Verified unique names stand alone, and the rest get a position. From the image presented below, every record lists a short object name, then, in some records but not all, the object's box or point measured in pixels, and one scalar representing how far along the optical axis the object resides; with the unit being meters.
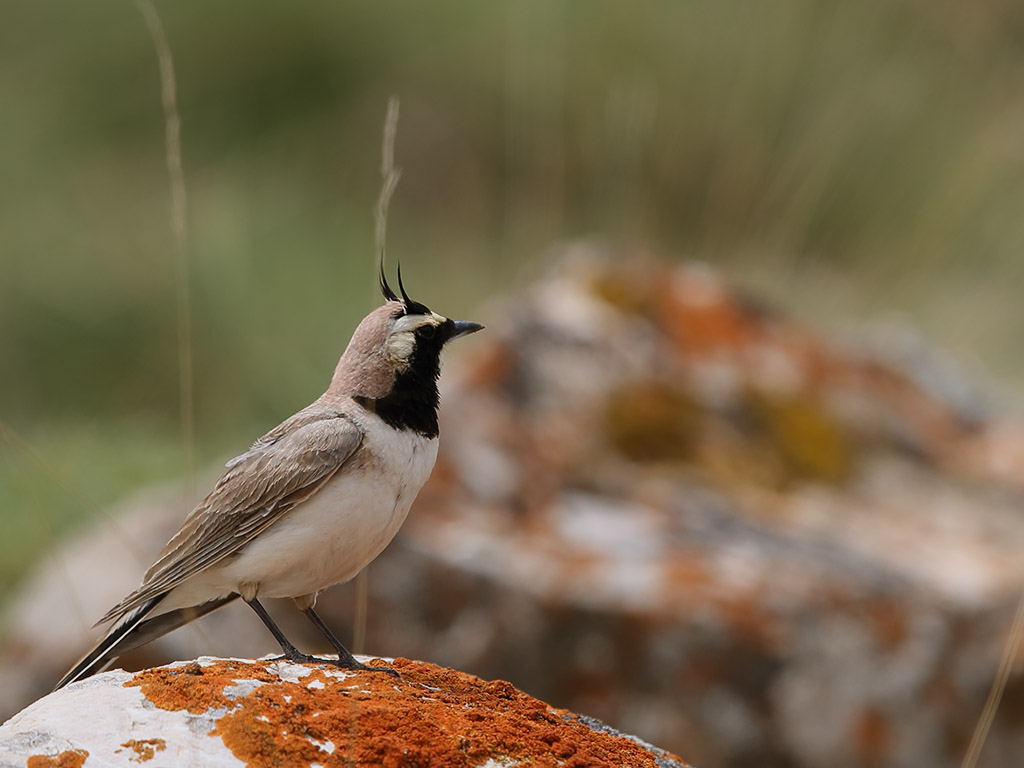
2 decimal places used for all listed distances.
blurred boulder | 9.45
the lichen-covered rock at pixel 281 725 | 4.76
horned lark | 5.89
